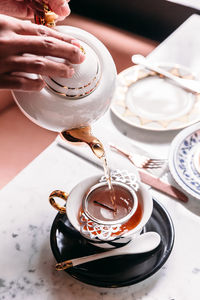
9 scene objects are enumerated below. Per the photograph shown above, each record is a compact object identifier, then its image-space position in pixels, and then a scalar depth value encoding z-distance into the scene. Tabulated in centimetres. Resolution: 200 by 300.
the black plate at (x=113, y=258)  69
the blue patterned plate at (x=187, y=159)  84
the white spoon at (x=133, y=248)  72
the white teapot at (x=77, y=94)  63
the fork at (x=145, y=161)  90
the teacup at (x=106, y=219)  70
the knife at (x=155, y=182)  84
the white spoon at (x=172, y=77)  108
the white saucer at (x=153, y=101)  101
